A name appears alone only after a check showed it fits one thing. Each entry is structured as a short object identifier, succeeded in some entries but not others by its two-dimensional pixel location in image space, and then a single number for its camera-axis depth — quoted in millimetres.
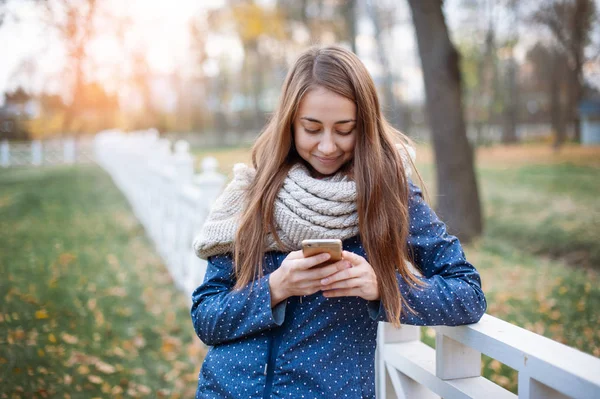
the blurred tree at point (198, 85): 33406
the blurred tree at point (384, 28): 17547
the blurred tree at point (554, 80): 14000
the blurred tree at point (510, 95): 19078
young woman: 1689
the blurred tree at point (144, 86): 17250
